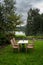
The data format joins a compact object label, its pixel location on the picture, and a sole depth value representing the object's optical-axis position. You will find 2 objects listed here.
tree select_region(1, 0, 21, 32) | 6.23
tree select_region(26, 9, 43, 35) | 12.60
